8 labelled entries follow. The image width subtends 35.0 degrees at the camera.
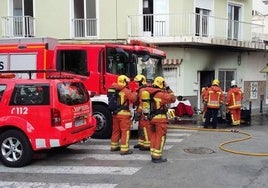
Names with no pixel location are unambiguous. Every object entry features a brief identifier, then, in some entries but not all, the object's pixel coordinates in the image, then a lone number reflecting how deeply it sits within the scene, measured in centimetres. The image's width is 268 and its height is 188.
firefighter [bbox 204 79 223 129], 1373
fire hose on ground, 934
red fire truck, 1141
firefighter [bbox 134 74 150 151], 938
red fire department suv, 798
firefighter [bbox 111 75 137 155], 924
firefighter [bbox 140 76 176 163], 850
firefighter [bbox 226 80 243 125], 1485
